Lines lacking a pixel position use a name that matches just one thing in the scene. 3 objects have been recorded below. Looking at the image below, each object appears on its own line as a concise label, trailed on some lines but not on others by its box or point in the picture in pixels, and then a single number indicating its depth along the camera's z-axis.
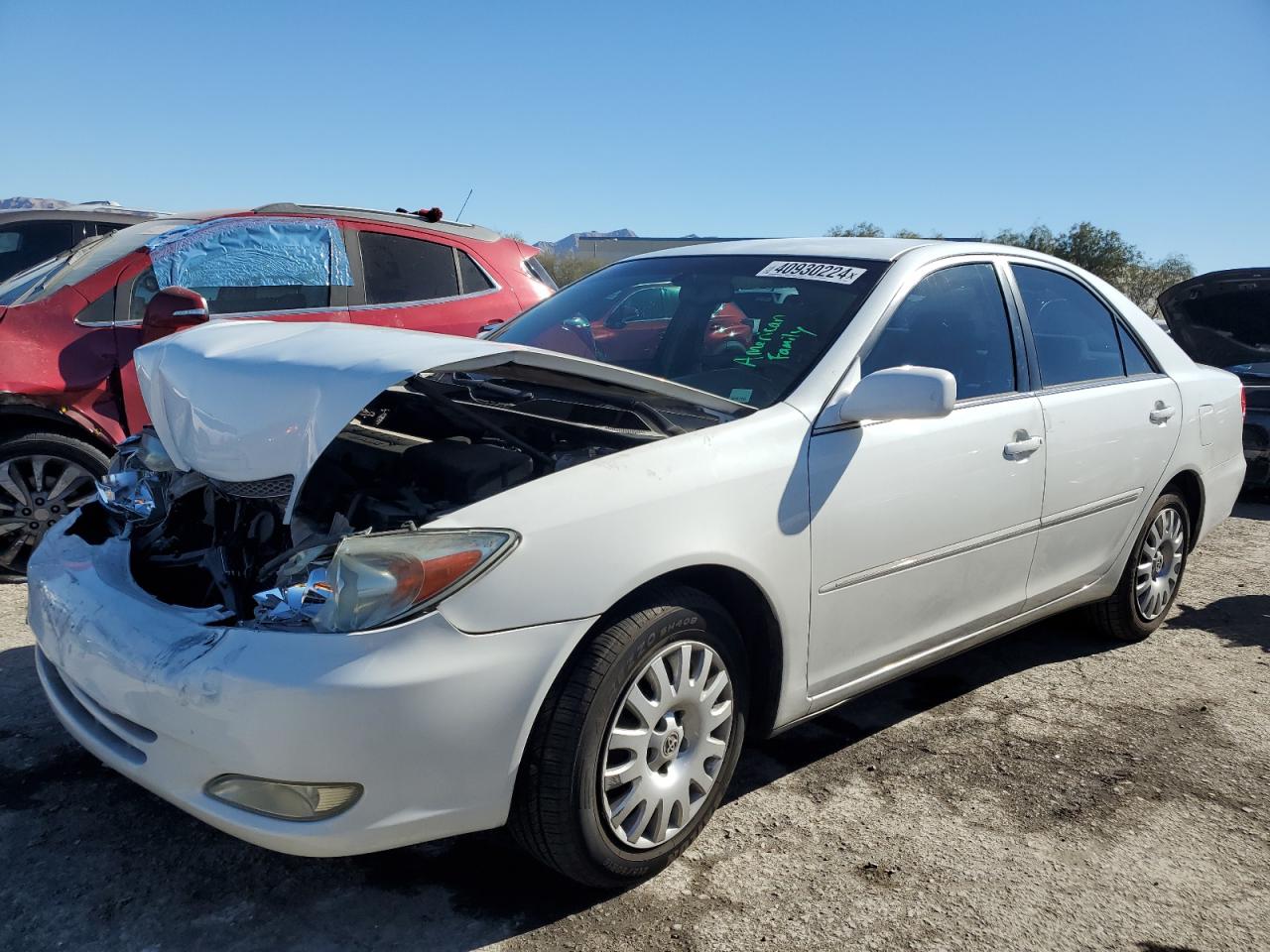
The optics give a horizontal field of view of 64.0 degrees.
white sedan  2.12
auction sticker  3.29
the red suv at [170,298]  4.63
